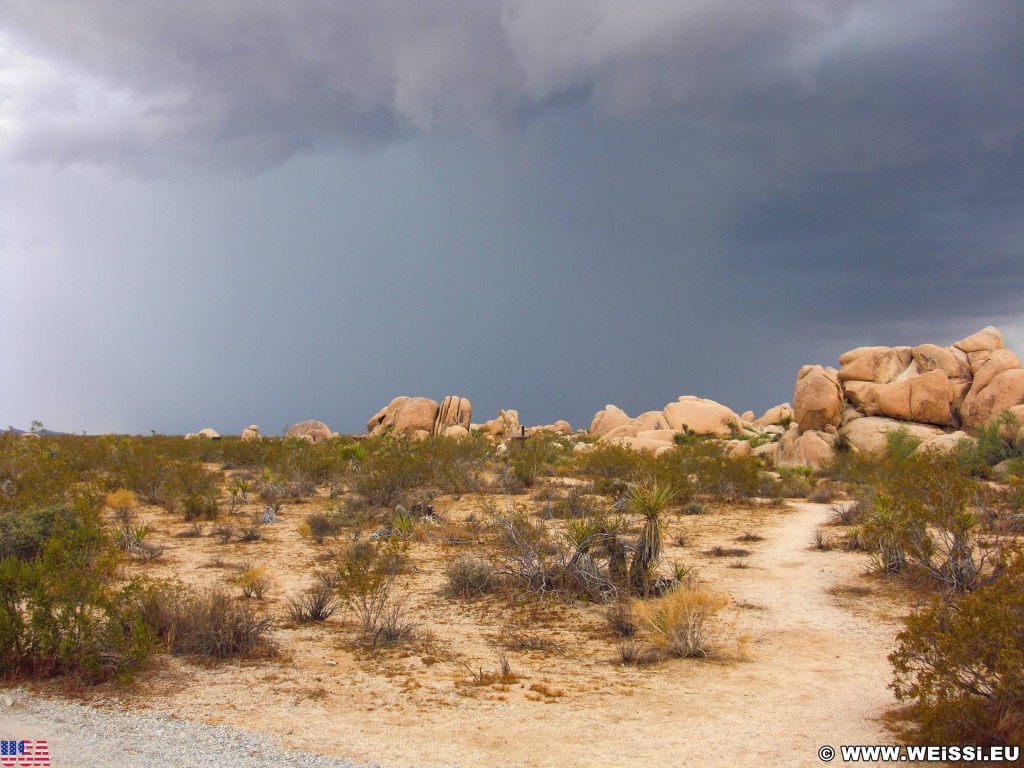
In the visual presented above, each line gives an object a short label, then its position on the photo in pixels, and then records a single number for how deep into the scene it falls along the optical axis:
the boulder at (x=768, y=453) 34.25
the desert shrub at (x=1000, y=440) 26.17
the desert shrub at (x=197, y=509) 18.36
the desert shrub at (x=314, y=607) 9.92
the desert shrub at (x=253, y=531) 15.95
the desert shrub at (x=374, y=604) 9.02
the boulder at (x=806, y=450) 31.34
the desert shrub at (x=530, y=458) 24.84
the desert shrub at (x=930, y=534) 10.73
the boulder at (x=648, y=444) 37.62
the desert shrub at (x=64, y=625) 7.35
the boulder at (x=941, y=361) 32.00
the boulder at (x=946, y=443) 26.52
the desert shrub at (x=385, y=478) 20.95
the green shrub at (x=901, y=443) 27.67
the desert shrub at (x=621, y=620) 9.32
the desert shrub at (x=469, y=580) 11.52
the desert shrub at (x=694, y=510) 20.12
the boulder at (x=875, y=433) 29.93
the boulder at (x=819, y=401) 33.41
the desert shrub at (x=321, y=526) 16.36
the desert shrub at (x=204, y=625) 8.29
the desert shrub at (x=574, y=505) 15.24
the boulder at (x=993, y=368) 30.81
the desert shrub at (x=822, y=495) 23.31
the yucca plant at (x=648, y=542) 11.02
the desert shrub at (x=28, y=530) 11.51
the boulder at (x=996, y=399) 29.55
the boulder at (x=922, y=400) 31.19
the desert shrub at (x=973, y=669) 5.16
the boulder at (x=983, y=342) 32.34
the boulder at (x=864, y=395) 32.53
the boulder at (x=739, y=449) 34.72
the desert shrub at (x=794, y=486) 24.53
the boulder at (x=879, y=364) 33.56
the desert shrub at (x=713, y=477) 22.39
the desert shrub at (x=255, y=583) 11.11
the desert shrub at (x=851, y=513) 17.44
